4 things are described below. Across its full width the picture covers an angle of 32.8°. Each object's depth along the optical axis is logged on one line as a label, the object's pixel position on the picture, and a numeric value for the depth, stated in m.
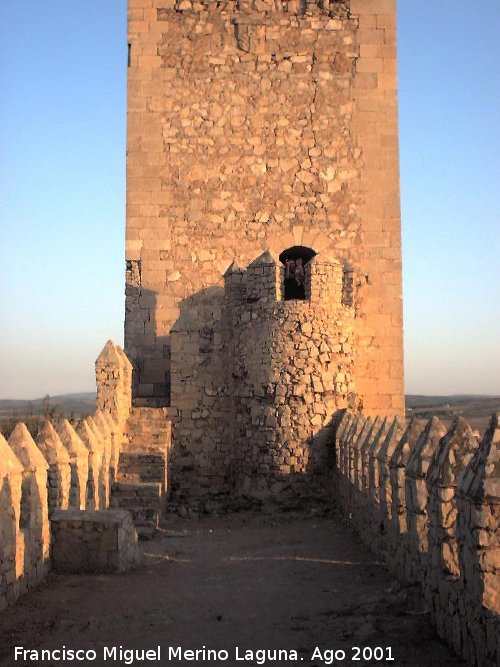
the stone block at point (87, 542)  8.03
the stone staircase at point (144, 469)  11.80
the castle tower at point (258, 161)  15.89
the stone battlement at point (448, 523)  4.73
